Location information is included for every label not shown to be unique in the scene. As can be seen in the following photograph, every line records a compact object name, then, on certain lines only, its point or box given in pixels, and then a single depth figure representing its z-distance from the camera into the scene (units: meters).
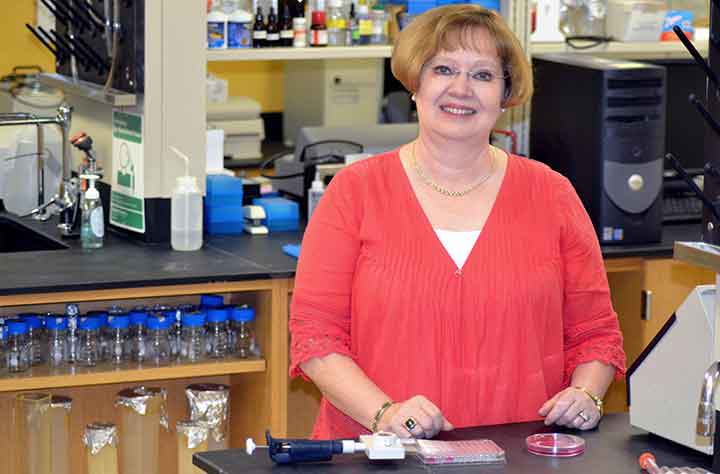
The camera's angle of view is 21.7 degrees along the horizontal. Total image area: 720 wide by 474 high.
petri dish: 2.98
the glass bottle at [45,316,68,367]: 4.51
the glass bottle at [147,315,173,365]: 4.62
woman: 3.45
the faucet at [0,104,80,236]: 5.09
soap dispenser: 4.92
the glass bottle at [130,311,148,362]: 4.62
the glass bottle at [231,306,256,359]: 4.75
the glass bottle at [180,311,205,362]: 4.64
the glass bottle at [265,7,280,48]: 5.45
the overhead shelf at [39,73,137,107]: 4.92
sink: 5.24
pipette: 2.86
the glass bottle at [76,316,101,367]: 4.53
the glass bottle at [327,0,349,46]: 5.56
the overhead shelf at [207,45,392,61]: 5.31
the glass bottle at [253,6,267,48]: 5.42
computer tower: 5.10
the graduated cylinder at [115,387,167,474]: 4.65
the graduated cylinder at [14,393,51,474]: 4.52
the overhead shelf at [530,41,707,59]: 6.05
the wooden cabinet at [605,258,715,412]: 5.11
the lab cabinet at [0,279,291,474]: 4.42
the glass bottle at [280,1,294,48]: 5.48
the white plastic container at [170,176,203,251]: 4.90
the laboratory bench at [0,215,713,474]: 4.43
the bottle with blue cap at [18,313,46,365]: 4.50
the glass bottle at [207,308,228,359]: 4.72
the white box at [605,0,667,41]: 6.00
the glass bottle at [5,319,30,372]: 4.44
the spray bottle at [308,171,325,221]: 5.31
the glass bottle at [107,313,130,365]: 4.58
